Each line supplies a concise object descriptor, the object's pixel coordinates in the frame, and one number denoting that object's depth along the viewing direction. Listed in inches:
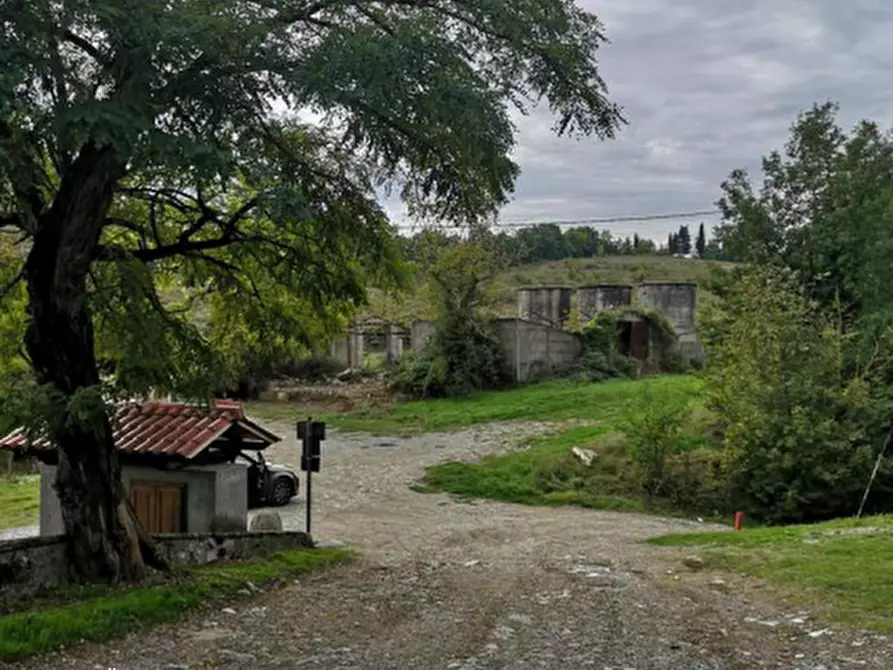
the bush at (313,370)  1614.2
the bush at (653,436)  834.8
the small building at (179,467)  513.3
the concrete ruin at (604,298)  1614.2
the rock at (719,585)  400.9
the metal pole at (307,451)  557.8
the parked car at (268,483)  783.7
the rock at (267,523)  545.3
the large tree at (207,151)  267.7
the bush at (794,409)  767.7
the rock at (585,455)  902.4
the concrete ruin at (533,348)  1396.4
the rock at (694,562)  465.9
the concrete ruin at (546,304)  1643.7
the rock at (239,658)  277.3
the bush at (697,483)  827.4
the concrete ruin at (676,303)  1598.2
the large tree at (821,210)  960.3
